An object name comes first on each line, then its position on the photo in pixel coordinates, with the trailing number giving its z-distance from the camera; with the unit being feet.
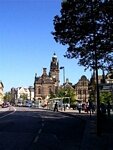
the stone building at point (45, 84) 267.22
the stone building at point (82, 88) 242.68
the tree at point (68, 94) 168.39
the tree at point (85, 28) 39.04
